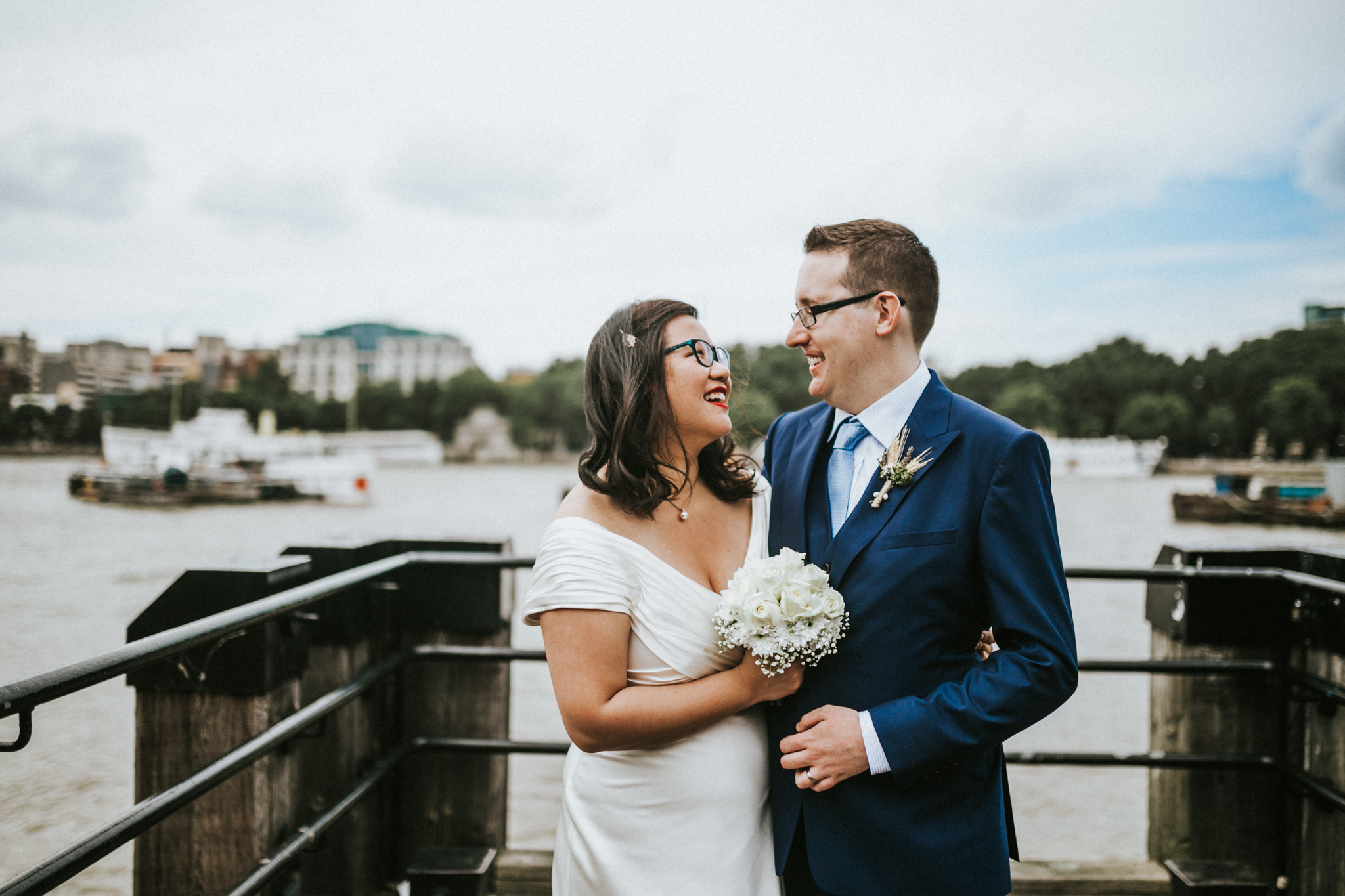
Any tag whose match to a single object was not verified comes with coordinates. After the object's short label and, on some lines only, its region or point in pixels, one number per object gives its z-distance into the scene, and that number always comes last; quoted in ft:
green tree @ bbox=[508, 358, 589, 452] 387.14
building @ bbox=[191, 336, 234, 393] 505.66
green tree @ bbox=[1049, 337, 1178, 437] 358.02
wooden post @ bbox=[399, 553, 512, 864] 10.72
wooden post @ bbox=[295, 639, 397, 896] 9.90
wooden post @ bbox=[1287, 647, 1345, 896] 9.48
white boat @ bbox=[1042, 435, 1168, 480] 279.69
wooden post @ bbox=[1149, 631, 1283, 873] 10.30
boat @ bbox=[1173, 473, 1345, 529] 119.03
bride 6.41
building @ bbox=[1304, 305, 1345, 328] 321.93
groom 6.02
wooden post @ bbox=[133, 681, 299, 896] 8.29
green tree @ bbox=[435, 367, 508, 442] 413.80
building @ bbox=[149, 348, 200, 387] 456.12
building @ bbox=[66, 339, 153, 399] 359.46
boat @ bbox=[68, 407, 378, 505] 167.94
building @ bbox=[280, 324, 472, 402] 518.37
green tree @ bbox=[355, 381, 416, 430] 430.61
